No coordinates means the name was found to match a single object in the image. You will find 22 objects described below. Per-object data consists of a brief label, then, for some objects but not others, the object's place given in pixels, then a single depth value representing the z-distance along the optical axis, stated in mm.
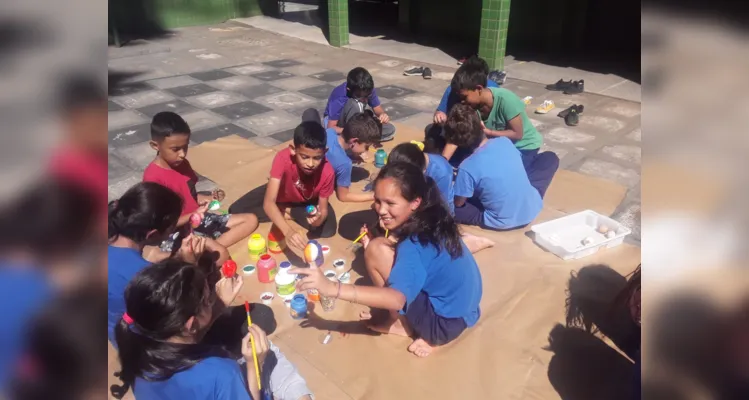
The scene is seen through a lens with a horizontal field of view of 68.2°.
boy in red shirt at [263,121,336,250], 3404
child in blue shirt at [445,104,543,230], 3748
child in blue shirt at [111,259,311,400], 1812
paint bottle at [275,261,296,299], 3271
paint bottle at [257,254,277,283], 3416
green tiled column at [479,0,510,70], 8531
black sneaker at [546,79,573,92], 7723
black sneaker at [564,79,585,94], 7617
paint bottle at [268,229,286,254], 3771
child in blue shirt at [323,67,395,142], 5098
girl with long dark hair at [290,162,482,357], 2455
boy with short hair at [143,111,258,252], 3424
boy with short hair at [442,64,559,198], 4430
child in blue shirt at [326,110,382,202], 4031
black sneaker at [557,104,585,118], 6473
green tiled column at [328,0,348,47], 10625
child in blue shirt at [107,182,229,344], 2393
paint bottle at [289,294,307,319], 3090
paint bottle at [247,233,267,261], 3727
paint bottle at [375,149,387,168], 5090
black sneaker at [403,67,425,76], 8539
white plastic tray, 3646
